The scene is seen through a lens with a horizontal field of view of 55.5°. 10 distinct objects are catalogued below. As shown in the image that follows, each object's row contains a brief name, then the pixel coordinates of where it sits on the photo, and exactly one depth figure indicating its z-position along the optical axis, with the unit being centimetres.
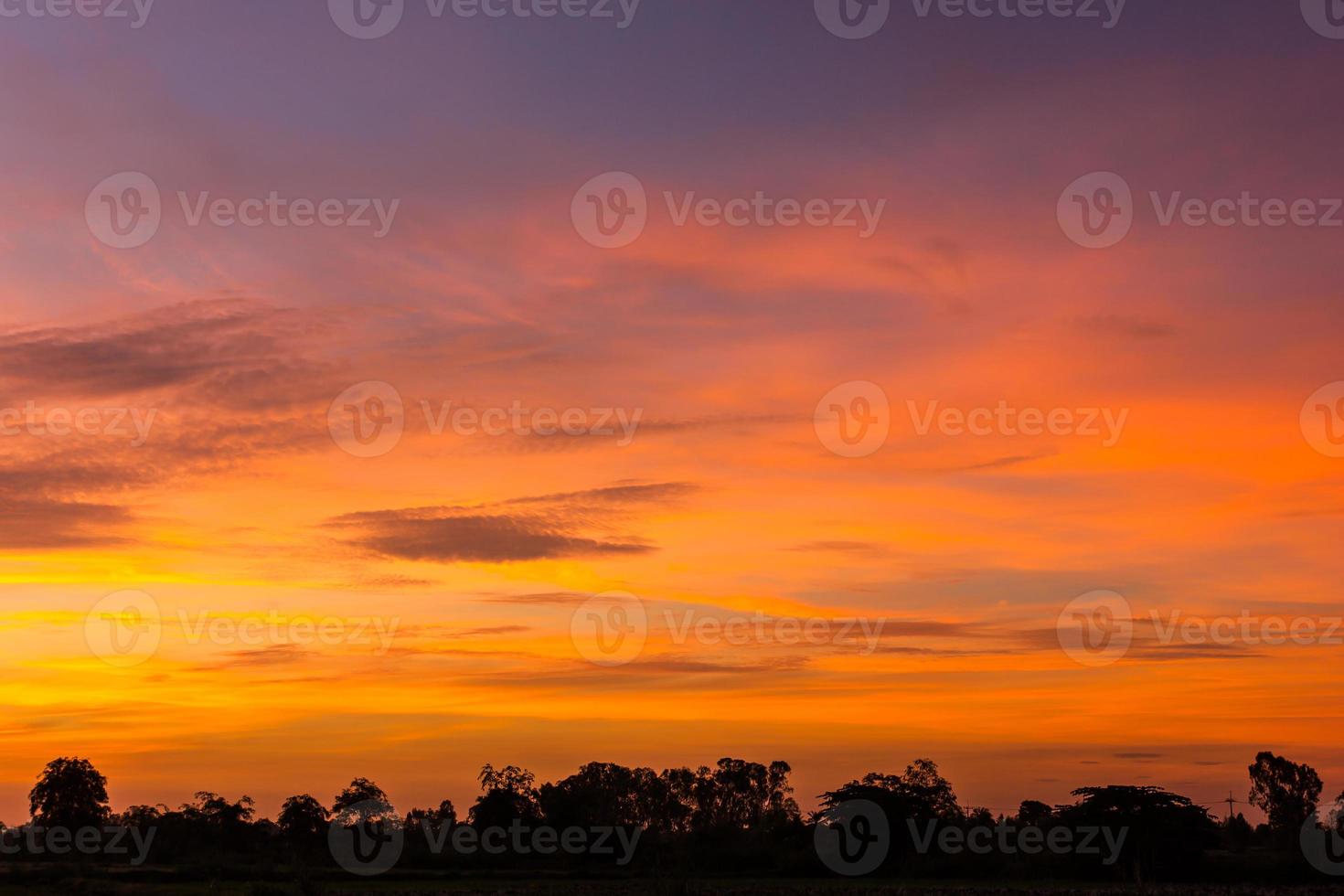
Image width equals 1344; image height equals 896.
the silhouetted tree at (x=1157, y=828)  11050
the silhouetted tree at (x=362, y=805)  16975
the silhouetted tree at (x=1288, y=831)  15520
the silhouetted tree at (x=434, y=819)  18182
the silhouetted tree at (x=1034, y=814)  12619
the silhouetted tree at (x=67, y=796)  16175
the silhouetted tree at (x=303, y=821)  15912
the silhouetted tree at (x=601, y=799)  16025
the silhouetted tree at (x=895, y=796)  12950
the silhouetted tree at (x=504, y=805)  15862
